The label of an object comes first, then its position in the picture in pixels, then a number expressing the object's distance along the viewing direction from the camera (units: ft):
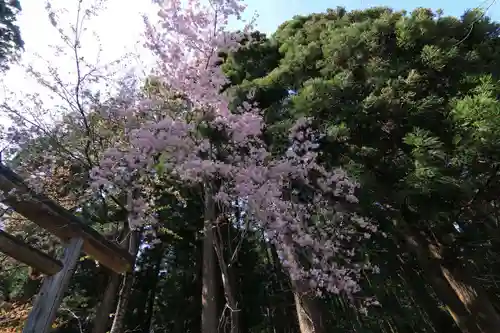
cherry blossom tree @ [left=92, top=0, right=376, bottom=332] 15.29
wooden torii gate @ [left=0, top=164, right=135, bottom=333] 9.66
